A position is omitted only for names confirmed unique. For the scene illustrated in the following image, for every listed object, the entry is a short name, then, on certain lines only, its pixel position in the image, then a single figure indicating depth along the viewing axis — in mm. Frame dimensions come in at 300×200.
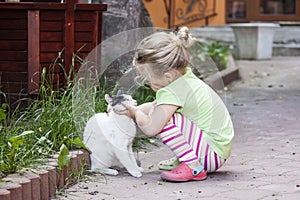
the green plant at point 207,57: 9293
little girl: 4078
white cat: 4188
